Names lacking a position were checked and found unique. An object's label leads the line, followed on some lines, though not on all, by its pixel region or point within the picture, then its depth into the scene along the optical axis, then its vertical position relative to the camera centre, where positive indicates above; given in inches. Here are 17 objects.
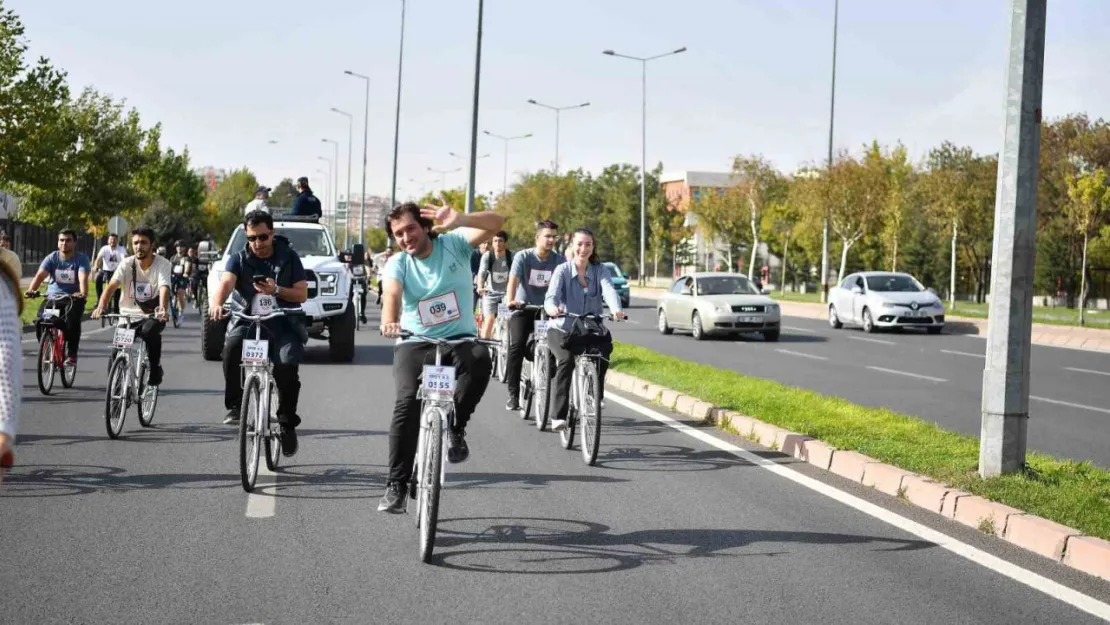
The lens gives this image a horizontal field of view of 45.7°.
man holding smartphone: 341.4 -11.2
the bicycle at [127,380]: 413.7 -42.9
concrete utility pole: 319.9 +9.2
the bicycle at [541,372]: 455.5 -37.2
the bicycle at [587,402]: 371.2 -39.4
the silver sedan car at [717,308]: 1090.7 -28.8
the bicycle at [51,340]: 550.0 -40.8
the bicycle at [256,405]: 317.1 -37.8
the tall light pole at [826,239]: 1829.5 +56.0
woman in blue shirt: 410.9 -8.8
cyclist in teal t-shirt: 271.3 -9.2
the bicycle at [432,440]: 247.6 -35.2
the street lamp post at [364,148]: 2549.2 +214.3
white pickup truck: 737.6 -20.8
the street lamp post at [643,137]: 2338.2 +246.4
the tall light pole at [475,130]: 1013.8 +103.0
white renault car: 1249.4 -21.2
